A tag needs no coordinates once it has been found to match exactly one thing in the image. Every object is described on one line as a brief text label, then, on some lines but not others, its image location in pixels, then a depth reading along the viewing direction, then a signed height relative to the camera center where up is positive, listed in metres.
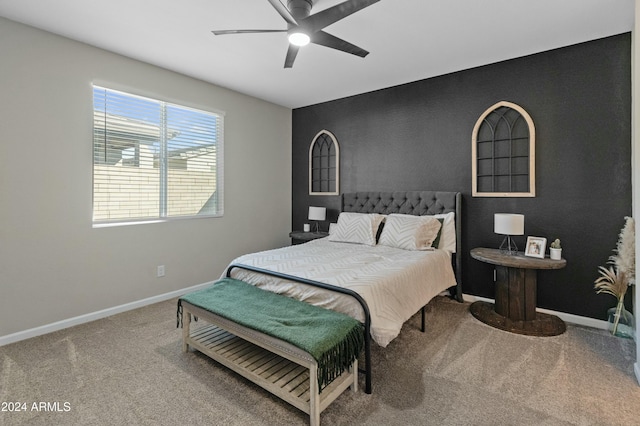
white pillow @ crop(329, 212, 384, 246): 3.70 -0.21
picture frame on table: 2.90 -0.33
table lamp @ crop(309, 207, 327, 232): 4.64 -0.02
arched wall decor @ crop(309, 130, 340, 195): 4.75 +0.77
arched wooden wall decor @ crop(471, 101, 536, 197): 3.16 +0.66
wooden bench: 1.66 -1.01
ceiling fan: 1.98 +1.33
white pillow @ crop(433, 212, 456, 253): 3.48 -0.25
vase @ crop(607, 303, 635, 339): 2.64 -0.98
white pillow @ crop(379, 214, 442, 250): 3.33 -0.22
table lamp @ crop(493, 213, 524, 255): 2.92 -0.11
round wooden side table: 2.74 -0.82
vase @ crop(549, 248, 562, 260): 2.83 -0.39
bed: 2.07 -0.47
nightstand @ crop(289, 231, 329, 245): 4.49 -0.35
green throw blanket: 1.66 -0.68
